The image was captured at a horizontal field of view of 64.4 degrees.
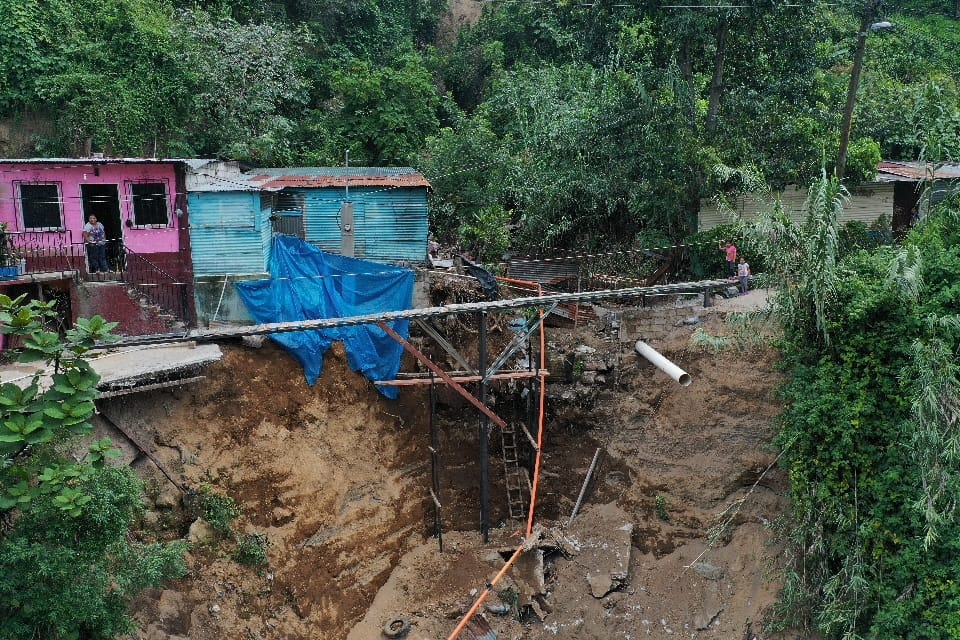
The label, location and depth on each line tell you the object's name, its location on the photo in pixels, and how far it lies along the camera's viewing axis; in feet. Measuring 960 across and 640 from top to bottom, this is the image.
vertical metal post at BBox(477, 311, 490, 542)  47.32
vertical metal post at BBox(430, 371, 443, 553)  50.22
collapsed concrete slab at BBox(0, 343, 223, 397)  39.58
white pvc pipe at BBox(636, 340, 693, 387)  46.06
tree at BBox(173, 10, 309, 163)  70.28
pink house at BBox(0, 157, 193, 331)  48.49
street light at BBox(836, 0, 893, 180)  44.27
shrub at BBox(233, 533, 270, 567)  42.65
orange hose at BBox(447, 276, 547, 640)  44.06
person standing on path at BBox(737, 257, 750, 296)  52.99
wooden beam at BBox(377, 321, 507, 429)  46.26
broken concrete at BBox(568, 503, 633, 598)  47.57
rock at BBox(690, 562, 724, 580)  45.91
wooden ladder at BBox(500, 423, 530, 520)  53.47
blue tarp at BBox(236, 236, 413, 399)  49.26
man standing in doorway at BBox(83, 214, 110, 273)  48.93
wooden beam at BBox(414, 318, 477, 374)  47.29
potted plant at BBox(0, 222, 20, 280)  44.16
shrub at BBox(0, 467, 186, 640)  27.45
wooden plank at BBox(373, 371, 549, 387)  48.67
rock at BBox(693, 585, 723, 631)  44.19
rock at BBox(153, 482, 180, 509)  40.86
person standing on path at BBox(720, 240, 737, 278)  56.52
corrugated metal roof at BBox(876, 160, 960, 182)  65.00
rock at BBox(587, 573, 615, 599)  46.98
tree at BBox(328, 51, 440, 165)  79.82
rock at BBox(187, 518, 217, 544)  41.19
